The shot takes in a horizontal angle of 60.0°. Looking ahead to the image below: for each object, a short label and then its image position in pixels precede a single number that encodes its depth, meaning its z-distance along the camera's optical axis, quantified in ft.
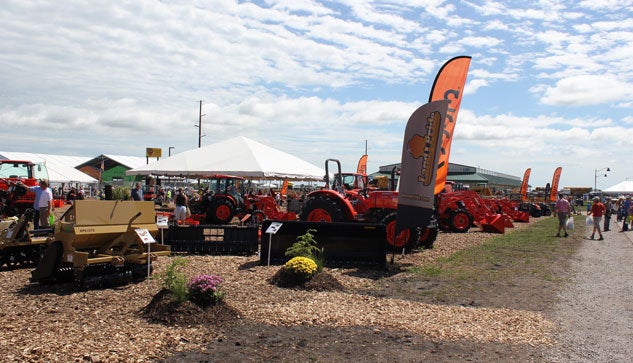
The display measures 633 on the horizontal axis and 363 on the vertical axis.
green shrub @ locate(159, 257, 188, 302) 20.95
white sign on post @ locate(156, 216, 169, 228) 34.52
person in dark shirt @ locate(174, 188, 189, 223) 52.95
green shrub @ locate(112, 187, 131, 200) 106.11
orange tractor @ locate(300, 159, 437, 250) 40.88
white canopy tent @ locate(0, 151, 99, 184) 124.66
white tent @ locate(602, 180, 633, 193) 234.91
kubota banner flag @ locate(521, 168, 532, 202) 122.42
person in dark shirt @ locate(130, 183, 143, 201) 60.29
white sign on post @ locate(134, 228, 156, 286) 27.00
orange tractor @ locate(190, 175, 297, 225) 65.21
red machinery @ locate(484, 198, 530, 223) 94.63
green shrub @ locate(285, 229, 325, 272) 30.03
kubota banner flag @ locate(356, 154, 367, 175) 103.13
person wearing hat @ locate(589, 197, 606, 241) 65.21
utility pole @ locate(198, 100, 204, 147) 154.57
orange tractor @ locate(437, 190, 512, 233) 65.92
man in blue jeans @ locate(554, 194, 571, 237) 66.39
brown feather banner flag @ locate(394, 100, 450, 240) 33.01
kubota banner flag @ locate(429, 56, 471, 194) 40.19
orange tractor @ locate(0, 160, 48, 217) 64.44
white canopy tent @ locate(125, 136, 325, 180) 61.77
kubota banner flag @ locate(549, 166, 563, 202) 129.94
